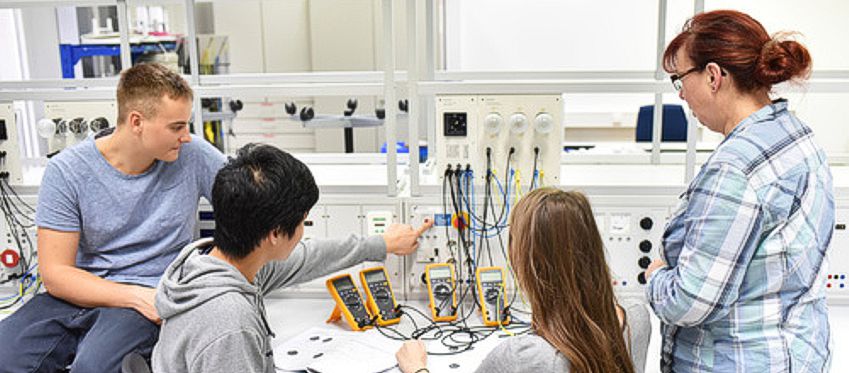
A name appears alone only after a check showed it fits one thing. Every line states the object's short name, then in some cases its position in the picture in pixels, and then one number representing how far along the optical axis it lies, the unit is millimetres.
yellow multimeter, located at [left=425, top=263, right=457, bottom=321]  1999
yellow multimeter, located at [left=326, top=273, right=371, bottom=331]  1909
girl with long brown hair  1169
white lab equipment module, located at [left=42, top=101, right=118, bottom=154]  2102
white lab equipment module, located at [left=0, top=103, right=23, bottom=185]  2143
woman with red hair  1219
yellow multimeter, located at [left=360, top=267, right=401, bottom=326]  1939
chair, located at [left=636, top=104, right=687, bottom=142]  4664
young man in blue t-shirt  1736
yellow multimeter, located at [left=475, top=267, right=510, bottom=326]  1935
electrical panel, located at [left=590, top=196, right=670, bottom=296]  2039
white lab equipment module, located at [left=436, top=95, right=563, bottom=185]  1946
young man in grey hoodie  1171
